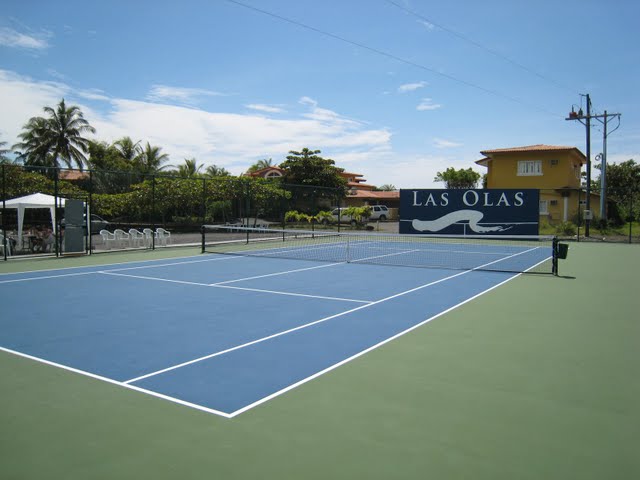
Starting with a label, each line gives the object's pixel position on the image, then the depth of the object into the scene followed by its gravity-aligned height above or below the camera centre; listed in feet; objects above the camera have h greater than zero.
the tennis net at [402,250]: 55.06 -4.27
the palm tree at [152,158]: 167.73 +19.04
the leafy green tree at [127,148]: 168.55 +22.32
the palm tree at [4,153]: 131.99 +15.79
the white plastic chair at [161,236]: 73.15 -2.61
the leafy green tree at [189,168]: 179.52 +17.19
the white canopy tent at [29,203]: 59.11 +1.56
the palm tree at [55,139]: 156.97 +23.53
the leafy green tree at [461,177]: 213.66 +16.81
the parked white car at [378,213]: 176.04 +1.80
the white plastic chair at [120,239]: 68.65 -2.84
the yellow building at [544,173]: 126.52 +11.68
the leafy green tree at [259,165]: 254.27 +25.79
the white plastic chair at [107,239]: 67.31 -2.78
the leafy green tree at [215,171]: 199.93 +18.12
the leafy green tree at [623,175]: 175.22 +14.89
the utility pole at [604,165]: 114.40 +12.55
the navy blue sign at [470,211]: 95.86 +1.43
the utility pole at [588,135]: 95.66 +17.35
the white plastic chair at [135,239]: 70.03 -2.89
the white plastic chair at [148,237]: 71.44 -2.75
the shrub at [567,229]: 100.78 -1.94
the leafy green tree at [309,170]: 172.14 +15.74
